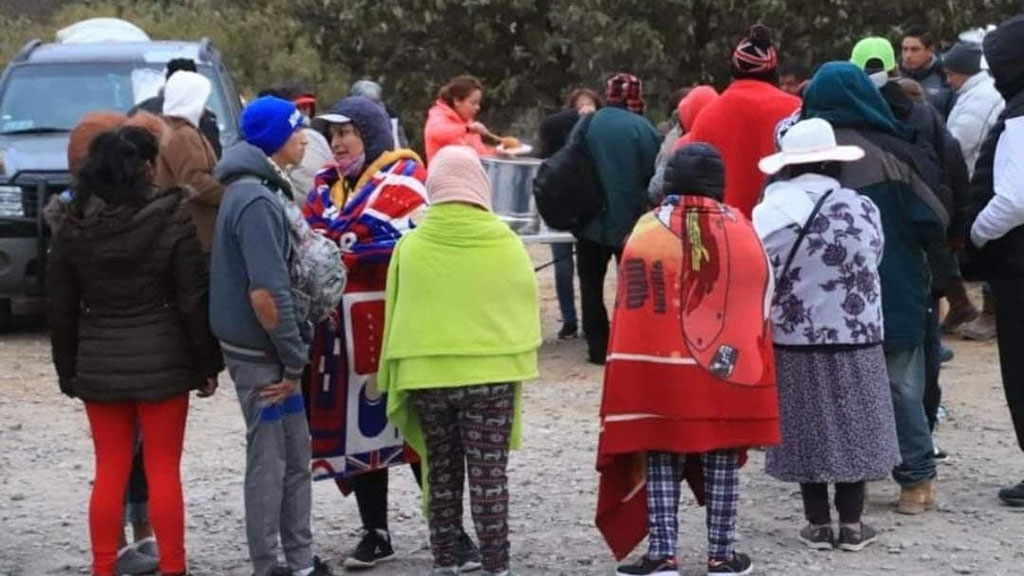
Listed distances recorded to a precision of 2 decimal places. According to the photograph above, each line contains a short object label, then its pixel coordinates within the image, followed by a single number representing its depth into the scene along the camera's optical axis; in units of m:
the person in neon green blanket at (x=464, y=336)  10.96
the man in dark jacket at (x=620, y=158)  19.02
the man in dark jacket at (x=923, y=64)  20.96
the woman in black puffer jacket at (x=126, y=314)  10.92
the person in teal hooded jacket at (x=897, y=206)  12.70
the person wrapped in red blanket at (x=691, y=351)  11.08
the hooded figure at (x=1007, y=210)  13.08
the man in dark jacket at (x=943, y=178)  13.72
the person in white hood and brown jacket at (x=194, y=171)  12.02
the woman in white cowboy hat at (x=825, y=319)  11.94
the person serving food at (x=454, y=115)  20.03
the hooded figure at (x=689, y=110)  16.92
